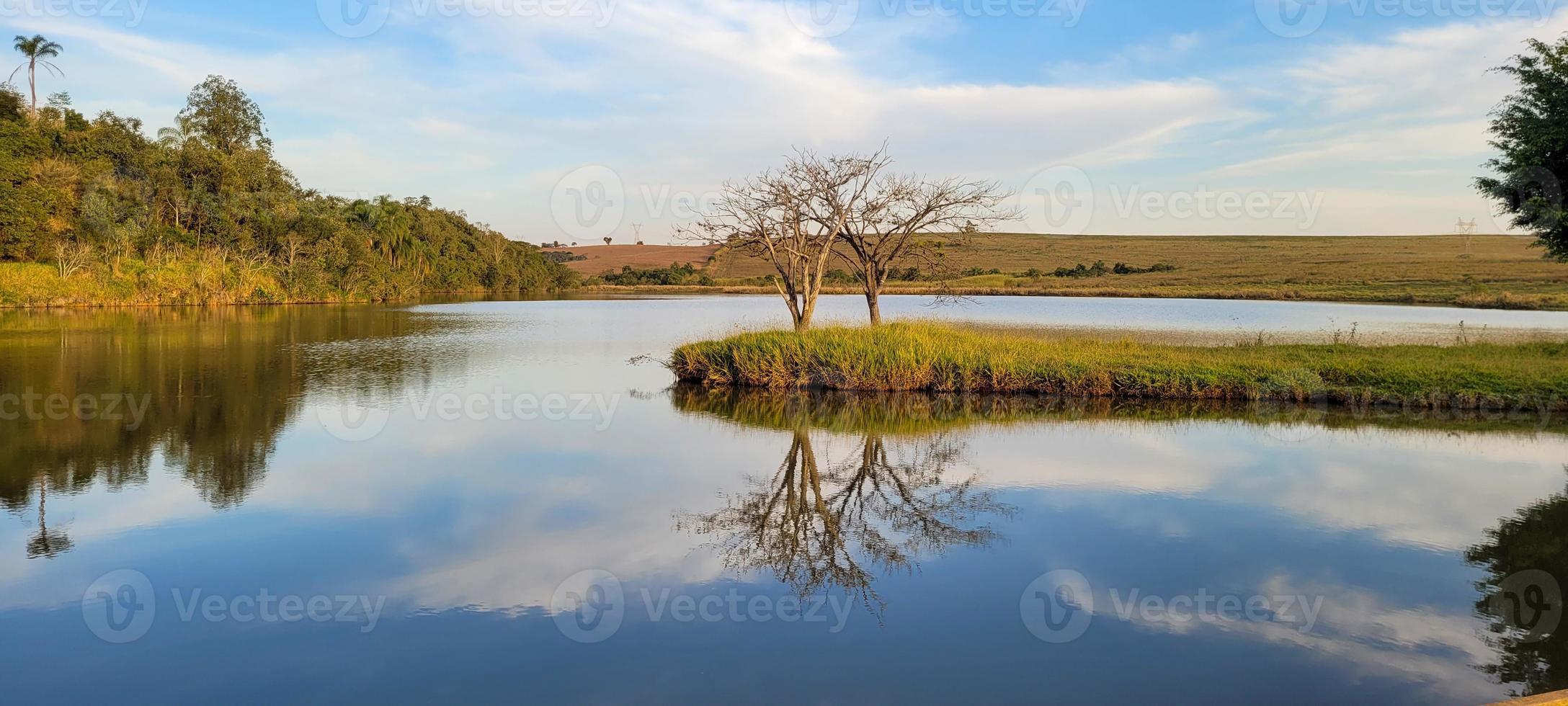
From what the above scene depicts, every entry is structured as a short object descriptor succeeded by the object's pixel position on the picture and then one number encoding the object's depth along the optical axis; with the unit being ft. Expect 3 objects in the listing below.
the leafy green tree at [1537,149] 58.80
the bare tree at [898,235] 67.51
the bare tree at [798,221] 64.95
